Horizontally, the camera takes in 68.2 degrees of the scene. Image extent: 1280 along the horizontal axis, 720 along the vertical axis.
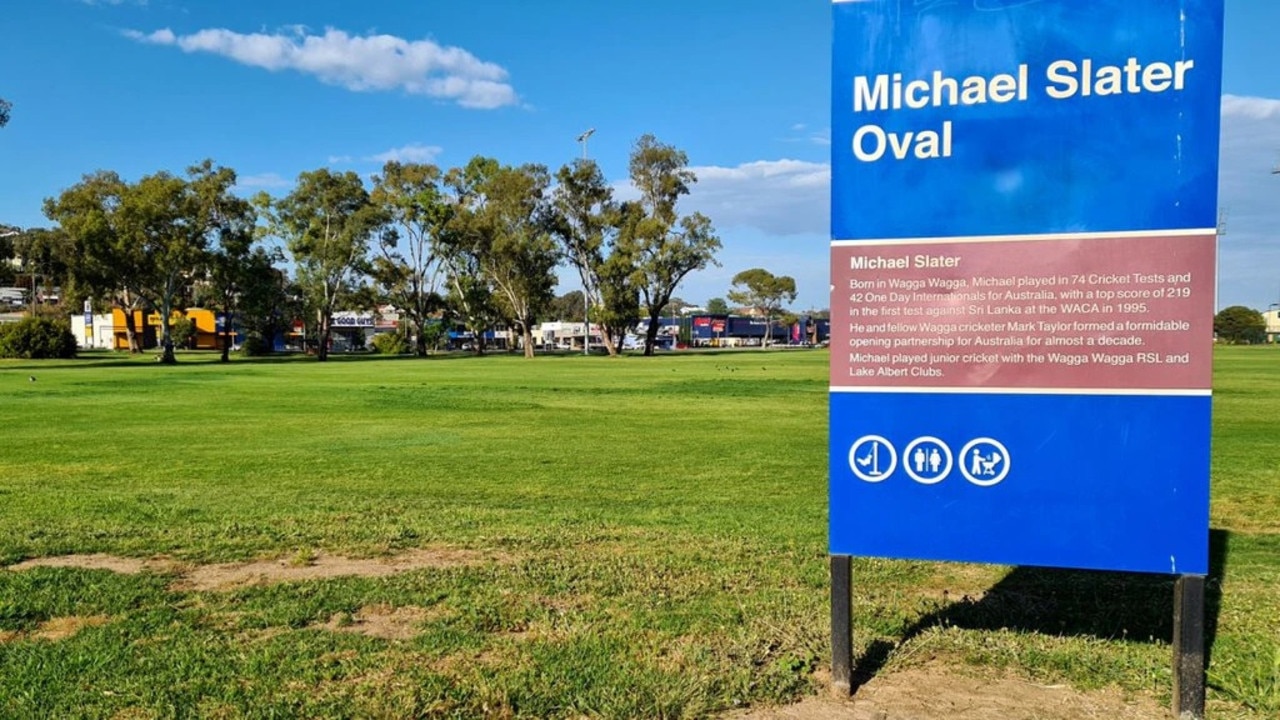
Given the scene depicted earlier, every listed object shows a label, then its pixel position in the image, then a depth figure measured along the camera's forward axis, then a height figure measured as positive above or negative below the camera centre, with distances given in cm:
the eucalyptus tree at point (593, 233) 8281 +839
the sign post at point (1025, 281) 381 +20
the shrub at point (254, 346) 9281 -198
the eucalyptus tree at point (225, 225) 6638 +733
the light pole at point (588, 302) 8688 +225
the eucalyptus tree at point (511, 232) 8219 +837
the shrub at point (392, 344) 10550 -199
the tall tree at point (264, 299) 7169 +223
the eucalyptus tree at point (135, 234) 5997 +599
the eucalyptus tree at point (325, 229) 7975 +829
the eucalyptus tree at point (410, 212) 8412 +1020
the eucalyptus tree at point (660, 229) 8250 +854
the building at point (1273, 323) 15838 +84
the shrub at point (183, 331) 11406 -59
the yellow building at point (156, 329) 11588 -36
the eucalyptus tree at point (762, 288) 15350 +636
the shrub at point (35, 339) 6931 -98
